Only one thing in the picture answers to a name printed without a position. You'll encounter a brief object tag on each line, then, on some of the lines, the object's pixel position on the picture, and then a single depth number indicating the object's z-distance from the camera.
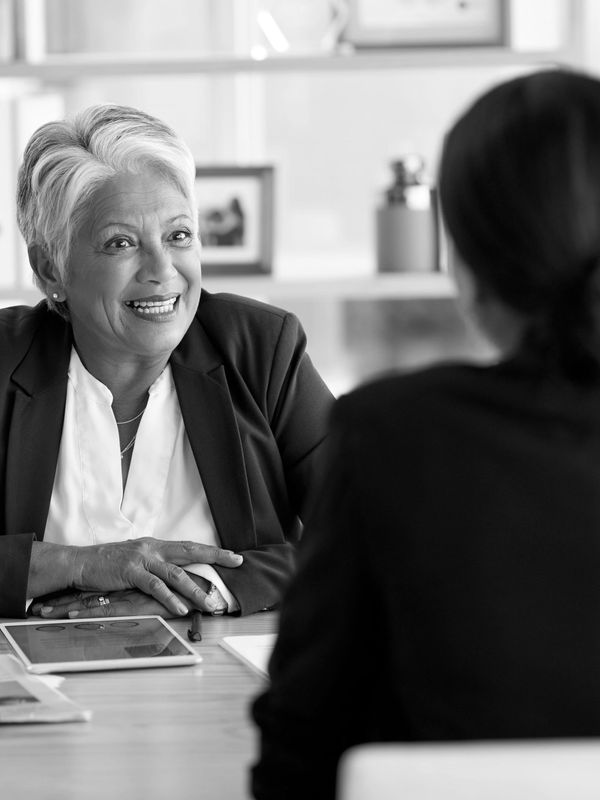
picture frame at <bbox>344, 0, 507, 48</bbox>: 3.09
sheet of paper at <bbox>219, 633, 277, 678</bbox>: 2.22
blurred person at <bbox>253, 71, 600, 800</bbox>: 1.59
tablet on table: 2.22
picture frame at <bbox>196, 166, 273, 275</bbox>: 3.16
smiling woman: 2.57
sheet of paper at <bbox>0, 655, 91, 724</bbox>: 2.08
